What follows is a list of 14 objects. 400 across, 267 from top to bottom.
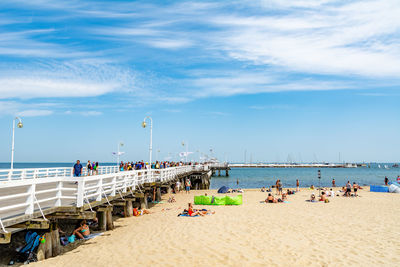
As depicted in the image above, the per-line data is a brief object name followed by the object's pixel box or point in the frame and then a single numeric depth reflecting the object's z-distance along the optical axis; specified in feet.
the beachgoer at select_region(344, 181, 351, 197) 90.58
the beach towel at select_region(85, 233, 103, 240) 38.99
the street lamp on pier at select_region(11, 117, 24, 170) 85.30
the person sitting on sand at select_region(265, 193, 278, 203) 74.64
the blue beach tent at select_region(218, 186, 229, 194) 97.56
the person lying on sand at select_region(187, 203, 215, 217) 52.43
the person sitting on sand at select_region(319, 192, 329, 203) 77.82
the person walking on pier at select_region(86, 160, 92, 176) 87.06
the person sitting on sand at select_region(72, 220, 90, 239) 38.40
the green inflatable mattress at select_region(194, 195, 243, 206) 68.08
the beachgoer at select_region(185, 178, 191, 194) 104.83
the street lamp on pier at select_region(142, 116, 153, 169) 81.00
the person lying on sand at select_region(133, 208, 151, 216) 55.52
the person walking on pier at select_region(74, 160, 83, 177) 65.98
